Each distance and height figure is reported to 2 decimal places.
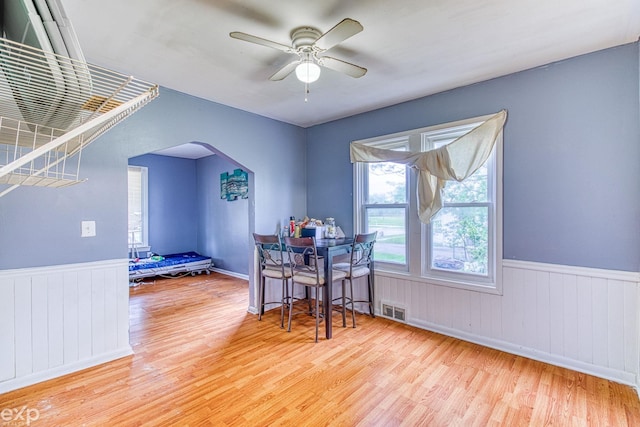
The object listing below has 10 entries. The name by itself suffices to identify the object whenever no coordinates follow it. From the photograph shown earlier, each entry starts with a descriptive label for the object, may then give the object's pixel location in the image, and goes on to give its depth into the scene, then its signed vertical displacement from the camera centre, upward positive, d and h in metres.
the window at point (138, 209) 5.53 +0.13
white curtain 2.62 +0.48
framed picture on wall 5.30 +0.53
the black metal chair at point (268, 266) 3.12 -0.57
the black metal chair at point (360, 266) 3.15 -0.57
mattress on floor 4.95 -0.84
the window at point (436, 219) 2.77 -0.07
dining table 2.91 -0.57
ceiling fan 1.80 +1.00
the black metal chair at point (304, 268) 2.89 -0.55
